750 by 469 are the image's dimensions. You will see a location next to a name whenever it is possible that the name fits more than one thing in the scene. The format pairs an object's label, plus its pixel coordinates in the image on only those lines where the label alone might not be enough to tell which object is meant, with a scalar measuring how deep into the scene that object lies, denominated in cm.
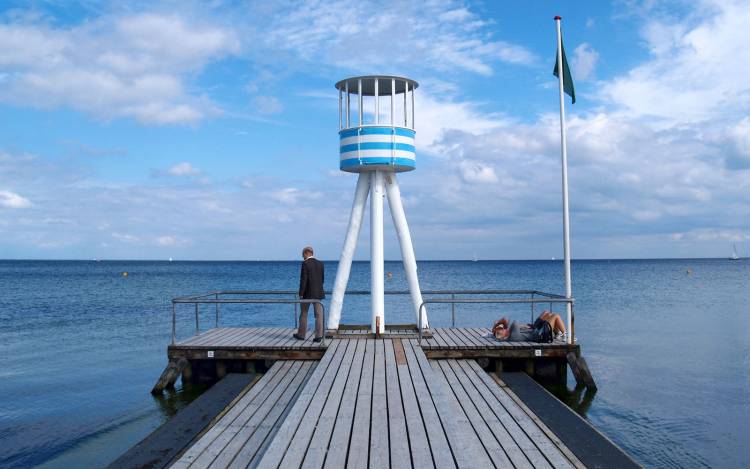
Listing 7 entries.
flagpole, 1427
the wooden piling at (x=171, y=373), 1380
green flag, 1577
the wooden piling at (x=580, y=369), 1394
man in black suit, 1389
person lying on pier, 1409
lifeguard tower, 1457
